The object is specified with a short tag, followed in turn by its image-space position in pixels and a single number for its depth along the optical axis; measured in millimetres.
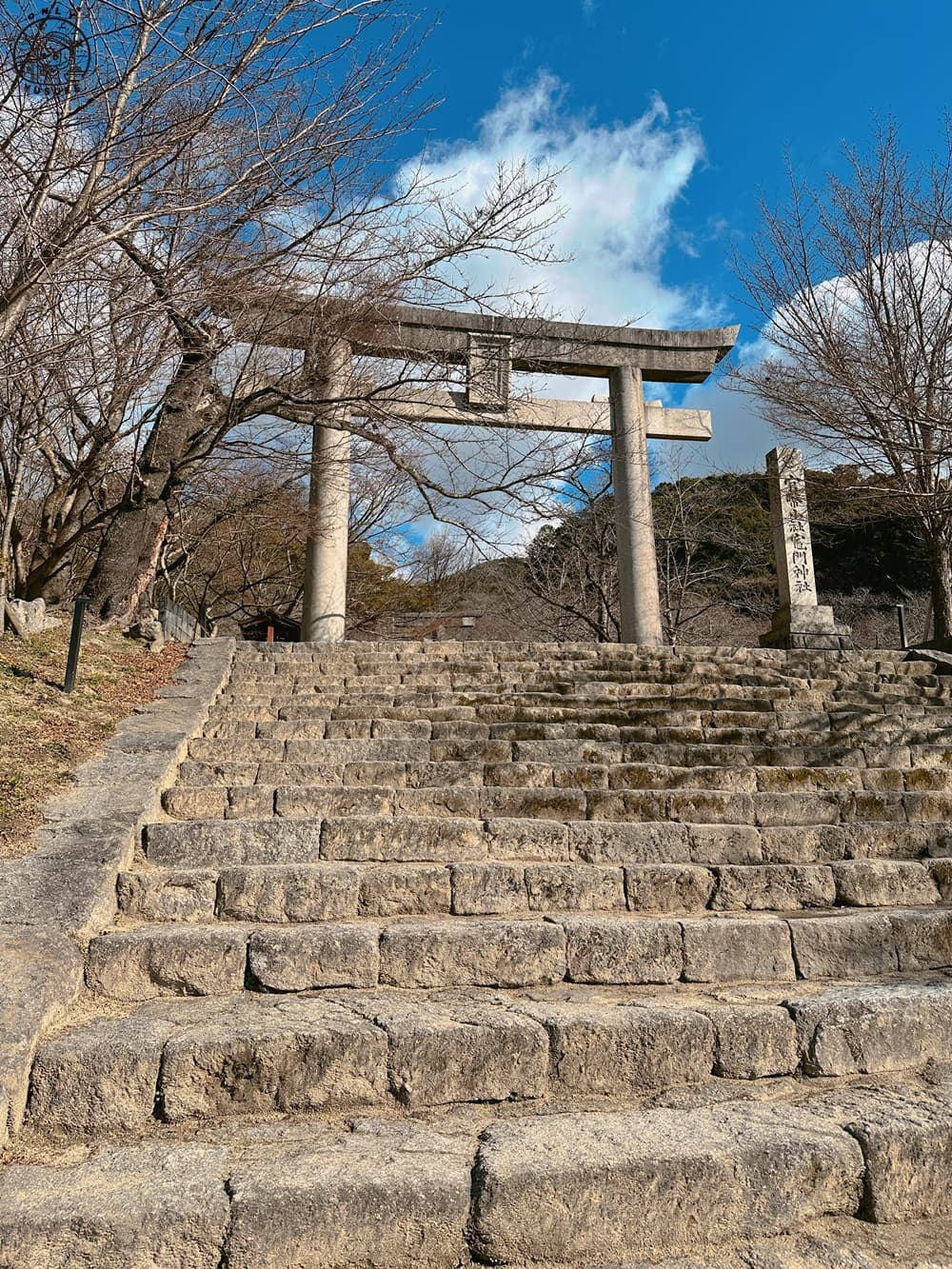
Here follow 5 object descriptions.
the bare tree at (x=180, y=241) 4000
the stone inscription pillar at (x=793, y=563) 11469
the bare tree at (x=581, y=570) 17016
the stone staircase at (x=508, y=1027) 1991
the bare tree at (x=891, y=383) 7633
